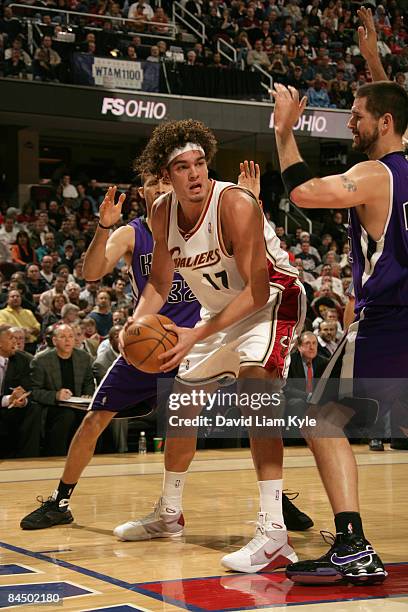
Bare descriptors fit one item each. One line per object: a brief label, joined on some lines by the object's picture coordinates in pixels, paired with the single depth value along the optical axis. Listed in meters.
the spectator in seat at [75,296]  12.76
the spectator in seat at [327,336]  11.20
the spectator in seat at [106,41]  17.92
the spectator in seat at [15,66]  17.20
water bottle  9.55
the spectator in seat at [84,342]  10.07
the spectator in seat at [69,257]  15.29
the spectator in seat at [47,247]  15.18
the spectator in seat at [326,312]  11.71
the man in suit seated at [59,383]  9.16
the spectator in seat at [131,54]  18.12
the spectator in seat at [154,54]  18.54
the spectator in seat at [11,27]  17.25
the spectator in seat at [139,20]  19.39
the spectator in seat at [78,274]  14.08
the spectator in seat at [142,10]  19.80
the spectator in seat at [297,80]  20.56
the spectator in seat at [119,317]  11.10
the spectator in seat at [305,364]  10.01
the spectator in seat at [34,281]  13.53
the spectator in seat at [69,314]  10.96
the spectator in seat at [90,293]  13.48
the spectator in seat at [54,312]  11.80
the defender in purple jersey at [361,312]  3.92
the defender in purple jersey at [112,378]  5.46
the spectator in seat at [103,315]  12.12
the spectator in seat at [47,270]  14.13
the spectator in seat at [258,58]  20.34
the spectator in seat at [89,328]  11.20
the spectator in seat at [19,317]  11.23
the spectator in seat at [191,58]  19.25
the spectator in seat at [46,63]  17.38
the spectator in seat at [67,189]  18.61
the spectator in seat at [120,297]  13.26
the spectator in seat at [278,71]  20.33
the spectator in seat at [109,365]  9.60
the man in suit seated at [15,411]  9.09
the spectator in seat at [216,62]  19.49
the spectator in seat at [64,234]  16.08
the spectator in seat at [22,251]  14.78
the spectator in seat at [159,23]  19.66
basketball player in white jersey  4.37
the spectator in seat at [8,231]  15.45
